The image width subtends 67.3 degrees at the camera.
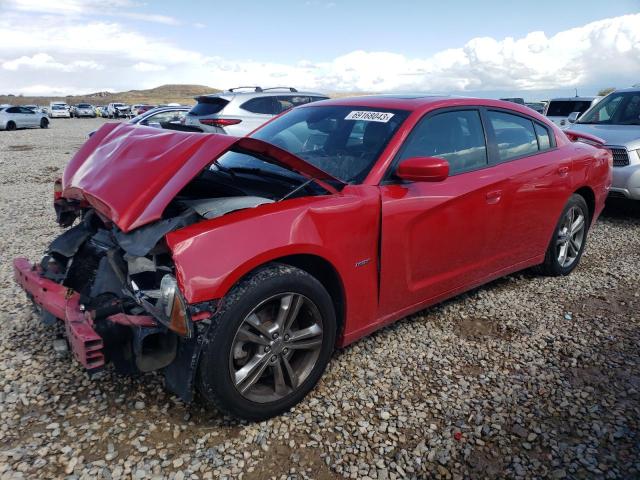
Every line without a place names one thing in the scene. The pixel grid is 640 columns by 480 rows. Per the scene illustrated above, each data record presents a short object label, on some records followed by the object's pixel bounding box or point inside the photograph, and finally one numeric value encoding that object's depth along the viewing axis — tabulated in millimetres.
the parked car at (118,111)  47844
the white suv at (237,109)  9453
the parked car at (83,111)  48969
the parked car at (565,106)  13461
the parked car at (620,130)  6727
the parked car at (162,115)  13516
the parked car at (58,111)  46375
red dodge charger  2289
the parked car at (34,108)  30609
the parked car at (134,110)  43756
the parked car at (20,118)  27688
